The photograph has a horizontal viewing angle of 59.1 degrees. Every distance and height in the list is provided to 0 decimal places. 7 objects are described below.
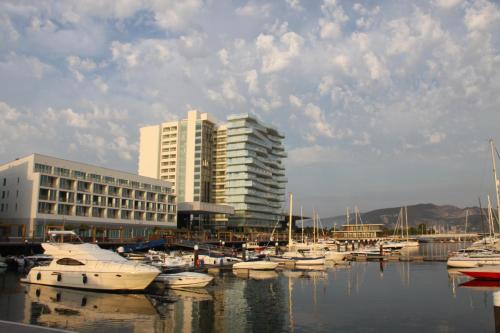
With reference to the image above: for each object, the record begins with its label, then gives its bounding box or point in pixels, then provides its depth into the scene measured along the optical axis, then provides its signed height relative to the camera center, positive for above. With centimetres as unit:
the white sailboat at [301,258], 6812 -456
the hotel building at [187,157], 16862 +2825
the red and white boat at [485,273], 4541 -431
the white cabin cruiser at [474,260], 6003 -409
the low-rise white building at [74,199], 8800 +627
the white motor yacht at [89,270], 3612 -356
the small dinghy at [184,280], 3972 -463
